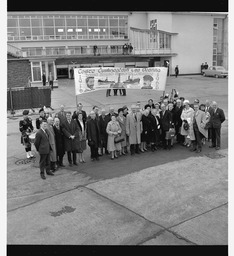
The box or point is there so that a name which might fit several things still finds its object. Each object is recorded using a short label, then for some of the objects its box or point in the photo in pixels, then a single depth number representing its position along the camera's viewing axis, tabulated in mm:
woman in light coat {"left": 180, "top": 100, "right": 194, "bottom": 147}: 10250
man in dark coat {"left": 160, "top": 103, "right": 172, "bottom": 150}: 10242
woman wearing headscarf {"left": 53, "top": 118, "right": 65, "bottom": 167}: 8697
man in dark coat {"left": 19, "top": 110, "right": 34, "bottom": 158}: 9531
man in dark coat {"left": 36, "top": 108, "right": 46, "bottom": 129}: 9711
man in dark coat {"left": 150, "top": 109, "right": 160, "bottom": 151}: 10141
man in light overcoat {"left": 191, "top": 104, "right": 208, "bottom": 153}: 9984
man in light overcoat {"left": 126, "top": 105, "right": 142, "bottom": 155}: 9781
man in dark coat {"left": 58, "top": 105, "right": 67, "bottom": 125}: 8805
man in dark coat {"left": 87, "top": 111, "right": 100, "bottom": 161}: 9289
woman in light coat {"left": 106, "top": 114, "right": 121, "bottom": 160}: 9453
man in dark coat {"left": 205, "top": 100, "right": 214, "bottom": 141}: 10614
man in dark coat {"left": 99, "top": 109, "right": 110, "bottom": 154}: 9586
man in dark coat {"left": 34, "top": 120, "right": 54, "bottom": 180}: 8016
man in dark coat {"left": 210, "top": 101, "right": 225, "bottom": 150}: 10195
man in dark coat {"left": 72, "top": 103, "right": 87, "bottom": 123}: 9992
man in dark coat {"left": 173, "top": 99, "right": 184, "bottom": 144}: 10688
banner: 11398
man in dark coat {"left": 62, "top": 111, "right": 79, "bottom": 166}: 8773
